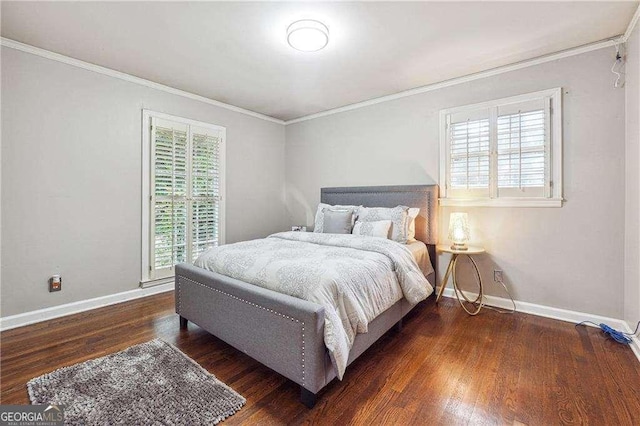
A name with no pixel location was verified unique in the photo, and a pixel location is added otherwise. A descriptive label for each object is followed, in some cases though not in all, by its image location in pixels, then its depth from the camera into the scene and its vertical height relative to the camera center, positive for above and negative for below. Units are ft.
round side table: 9.77 -2.25
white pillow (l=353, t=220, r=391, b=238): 10.37 -0.56
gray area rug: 4.96 -3.48
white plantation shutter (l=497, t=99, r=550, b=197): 9.42 +2.19
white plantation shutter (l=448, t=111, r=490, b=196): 10.48 +2.23
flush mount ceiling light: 7.47 +4.75
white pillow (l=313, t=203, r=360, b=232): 12.05 -0.01
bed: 5.24 -2.46
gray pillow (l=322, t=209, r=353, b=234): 11.34 -0.36
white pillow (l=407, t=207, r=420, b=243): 10.93 -0.38
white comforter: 5.71 -1.42
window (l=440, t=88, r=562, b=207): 9.27 +2.17
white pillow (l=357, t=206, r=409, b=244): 10.53 -0.13
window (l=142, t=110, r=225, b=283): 11.36 +0.89
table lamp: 10.25 -0.54
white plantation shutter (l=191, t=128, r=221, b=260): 12.66 +1.06
